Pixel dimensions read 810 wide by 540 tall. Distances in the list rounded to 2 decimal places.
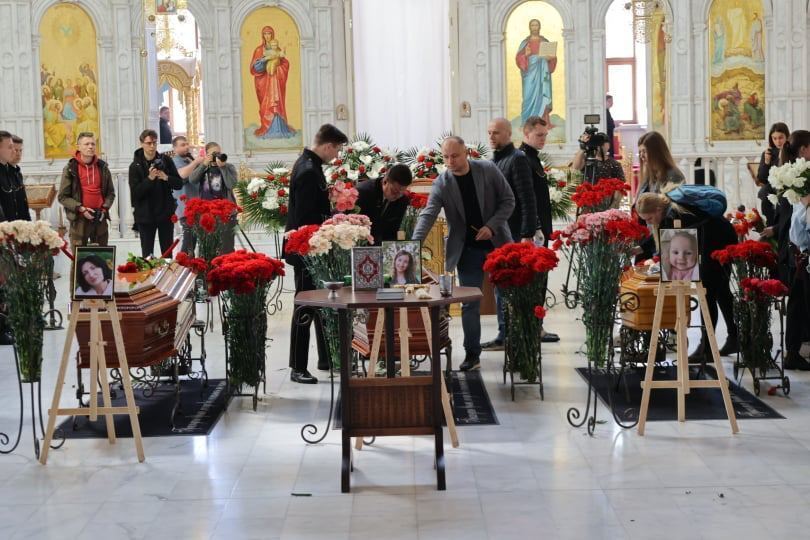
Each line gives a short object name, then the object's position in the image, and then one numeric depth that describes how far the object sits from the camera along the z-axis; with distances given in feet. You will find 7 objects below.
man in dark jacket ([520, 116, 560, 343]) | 29.71
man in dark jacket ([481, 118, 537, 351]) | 27.22
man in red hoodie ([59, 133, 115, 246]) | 36.70
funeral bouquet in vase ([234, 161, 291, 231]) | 34.04
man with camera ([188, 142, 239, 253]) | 41.65
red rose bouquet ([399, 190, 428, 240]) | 31.45
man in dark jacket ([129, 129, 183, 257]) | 37.42
